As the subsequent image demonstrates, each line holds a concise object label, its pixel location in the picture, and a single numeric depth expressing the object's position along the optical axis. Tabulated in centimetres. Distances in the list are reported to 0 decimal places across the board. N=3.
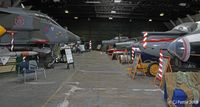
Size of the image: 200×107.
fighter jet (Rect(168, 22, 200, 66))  389
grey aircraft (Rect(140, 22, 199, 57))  599
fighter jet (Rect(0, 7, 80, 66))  711
